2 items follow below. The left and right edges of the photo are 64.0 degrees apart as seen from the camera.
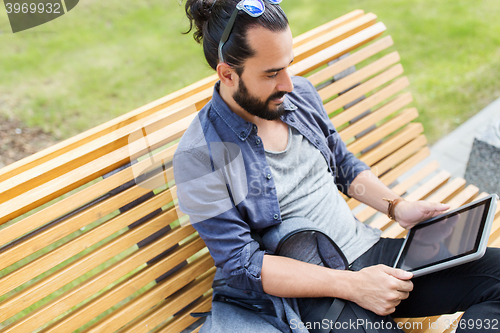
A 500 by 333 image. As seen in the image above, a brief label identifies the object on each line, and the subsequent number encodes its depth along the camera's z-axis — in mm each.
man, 1756
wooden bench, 1767
